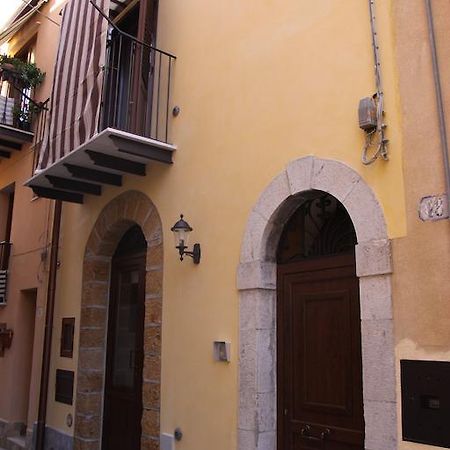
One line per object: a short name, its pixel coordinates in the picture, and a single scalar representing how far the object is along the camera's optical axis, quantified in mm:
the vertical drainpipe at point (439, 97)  3592
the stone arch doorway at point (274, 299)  3803
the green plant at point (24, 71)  9859
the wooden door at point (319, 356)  4285
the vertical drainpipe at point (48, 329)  7797
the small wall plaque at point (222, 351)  5066
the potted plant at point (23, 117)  9945
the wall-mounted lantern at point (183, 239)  5531
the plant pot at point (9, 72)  9836
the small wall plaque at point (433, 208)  3589
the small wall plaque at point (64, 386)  7377
